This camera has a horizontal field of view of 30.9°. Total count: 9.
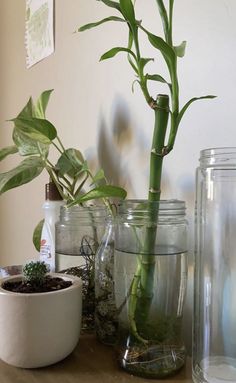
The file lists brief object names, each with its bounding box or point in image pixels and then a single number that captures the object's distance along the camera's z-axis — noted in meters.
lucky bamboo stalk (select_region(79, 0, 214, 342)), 0.52
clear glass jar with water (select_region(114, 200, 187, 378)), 0.54
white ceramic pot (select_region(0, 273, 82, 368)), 0.53
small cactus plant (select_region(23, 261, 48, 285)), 0.58
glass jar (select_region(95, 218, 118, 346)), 0.64
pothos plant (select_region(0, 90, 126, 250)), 0.74
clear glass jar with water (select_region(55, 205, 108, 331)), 0.75
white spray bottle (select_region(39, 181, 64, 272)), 0.82
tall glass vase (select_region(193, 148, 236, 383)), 0.52
